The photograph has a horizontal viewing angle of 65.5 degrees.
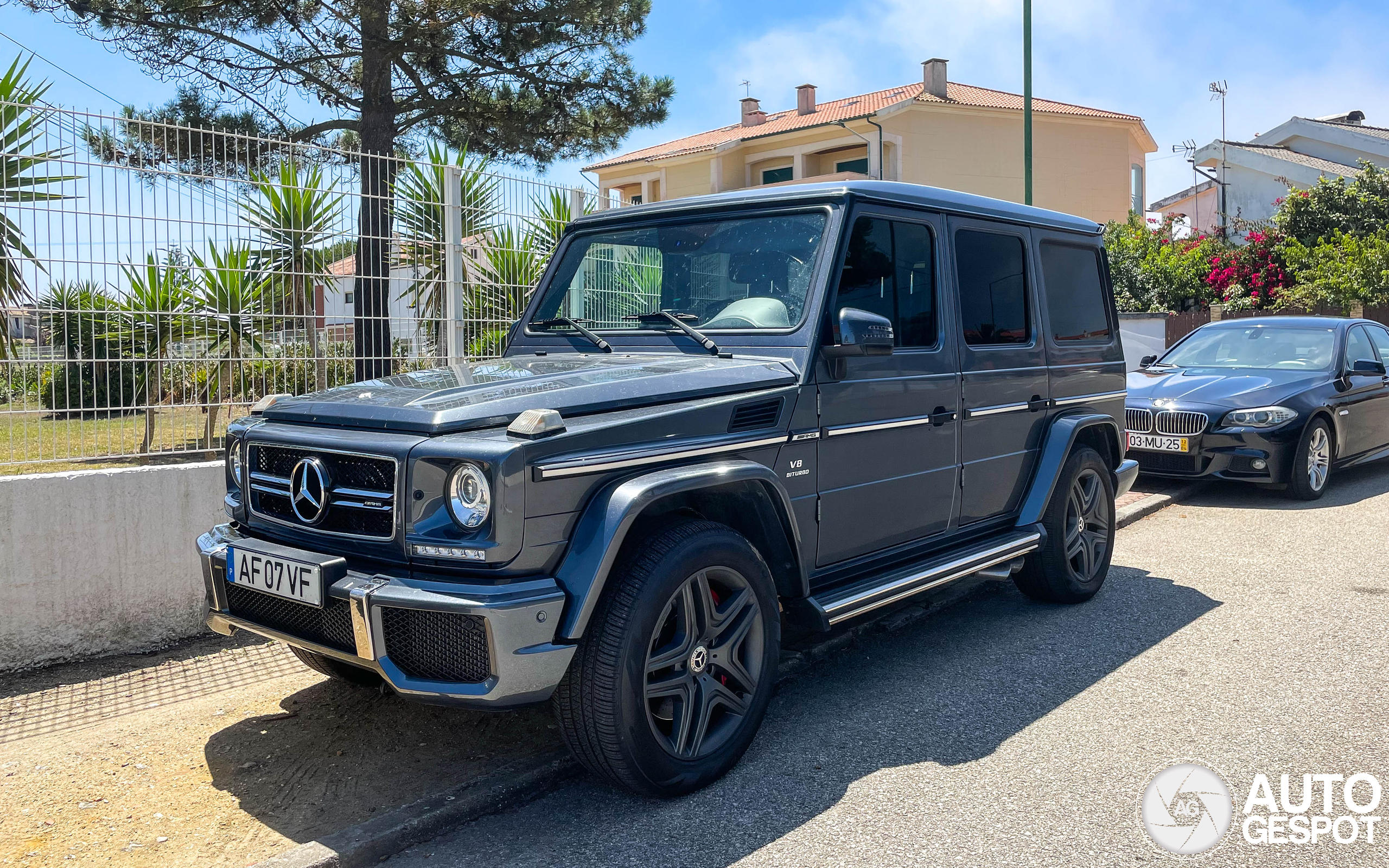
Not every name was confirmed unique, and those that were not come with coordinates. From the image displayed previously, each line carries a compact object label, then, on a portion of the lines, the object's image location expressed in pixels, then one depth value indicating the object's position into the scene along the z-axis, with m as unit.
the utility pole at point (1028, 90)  13.80
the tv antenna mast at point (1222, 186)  37.32
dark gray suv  3.12
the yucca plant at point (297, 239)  5.71
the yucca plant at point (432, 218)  6.50
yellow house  36.78
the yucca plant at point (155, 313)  5.14
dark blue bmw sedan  8.92
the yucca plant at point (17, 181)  4.80
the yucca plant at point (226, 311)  5.44
